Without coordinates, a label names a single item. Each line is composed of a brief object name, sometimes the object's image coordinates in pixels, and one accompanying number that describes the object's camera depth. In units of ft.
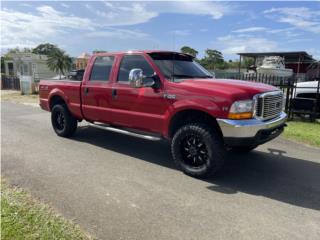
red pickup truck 13.79
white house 130.82
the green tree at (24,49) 253.34
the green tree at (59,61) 127.24
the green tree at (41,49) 260.42
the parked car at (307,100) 29.60
